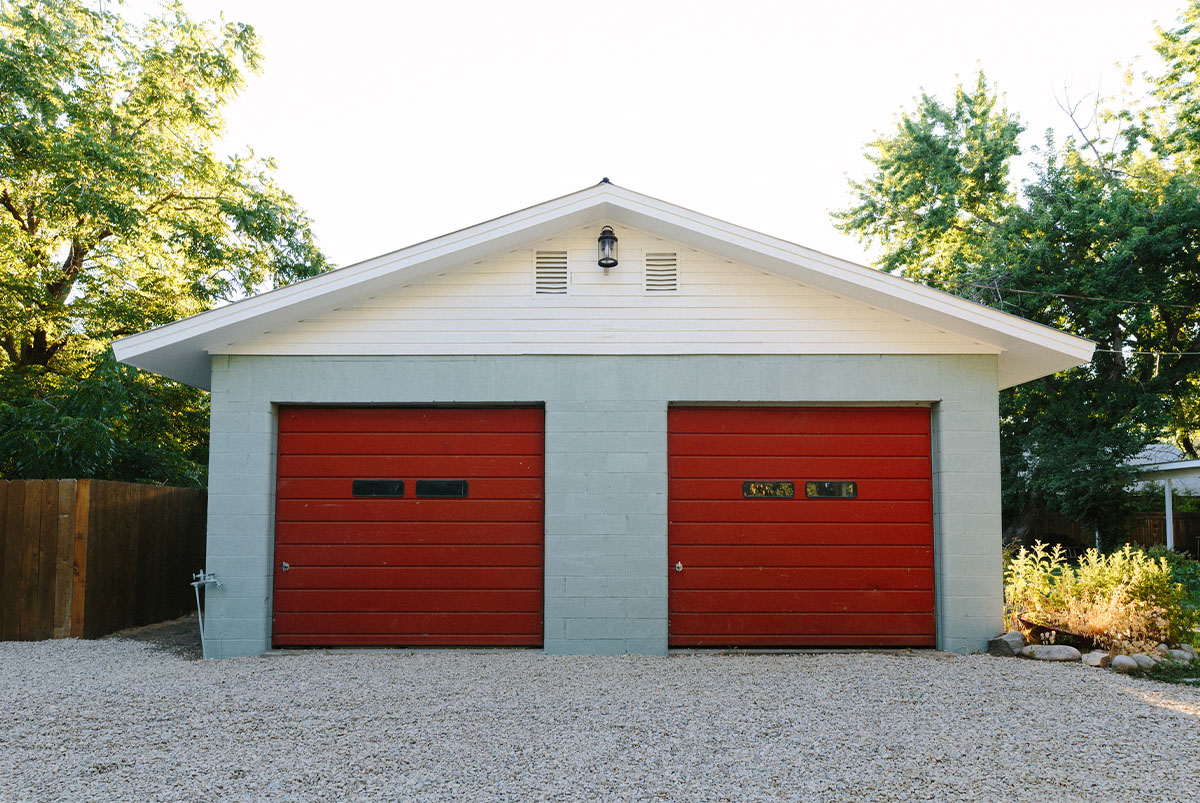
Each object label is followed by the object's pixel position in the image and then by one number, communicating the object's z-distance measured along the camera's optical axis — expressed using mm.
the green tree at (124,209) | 14477
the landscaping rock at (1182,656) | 6797
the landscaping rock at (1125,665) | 6586
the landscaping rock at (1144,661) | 6629
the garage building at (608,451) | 7441
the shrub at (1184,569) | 12078
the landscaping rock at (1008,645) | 7141
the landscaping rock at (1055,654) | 6895
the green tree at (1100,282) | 17109
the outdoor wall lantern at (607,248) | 7527
